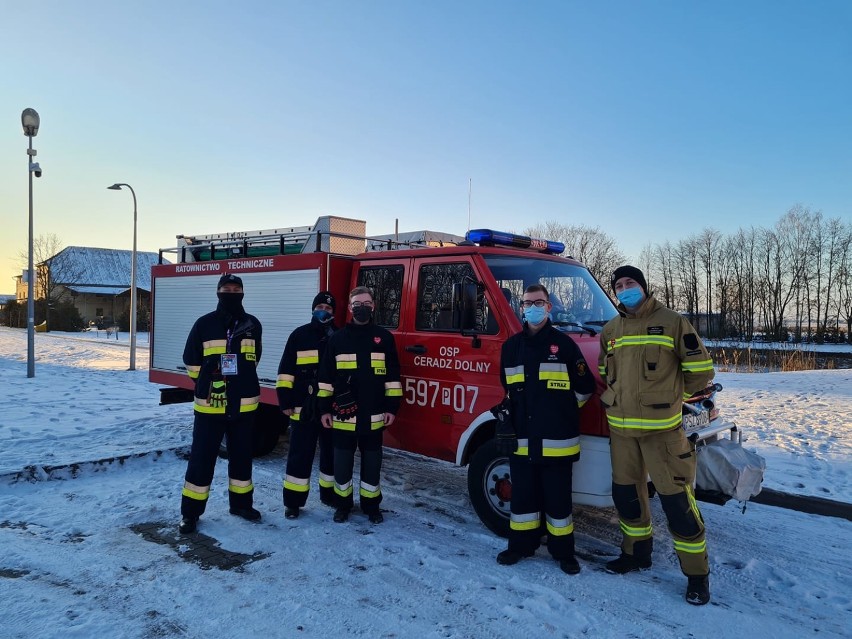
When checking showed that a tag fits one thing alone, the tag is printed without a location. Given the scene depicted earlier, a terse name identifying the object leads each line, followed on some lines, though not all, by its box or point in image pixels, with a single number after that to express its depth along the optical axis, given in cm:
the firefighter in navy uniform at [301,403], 510
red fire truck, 466
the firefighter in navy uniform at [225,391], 485
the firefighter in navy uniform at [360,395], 491
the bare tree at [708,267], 5728
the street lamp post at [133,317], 1702
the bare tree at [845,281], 4871
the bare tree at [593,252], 3928
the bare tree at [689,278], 5841
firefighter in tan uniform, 377
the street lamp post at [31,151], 1404
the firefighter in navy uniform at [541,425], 409
